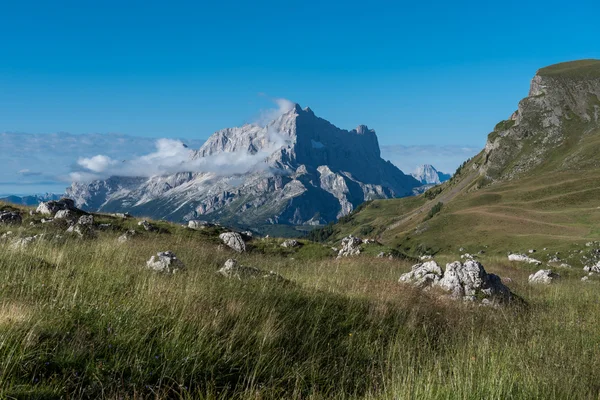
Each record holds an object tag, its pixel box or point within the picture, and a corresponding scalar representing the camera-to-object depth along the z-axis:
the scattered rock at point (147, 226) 28.48
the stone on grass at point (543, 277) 25.13
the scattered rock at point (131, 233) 24.23
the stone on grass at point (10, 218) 22.86
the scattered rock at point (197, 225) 33.44
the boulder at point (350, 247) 33.03
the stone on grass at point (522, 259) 38.81
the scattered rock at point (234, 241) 30.05
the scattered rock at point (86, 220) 23.92
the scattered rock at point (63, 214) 26.61
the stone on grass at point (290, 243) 33.88
